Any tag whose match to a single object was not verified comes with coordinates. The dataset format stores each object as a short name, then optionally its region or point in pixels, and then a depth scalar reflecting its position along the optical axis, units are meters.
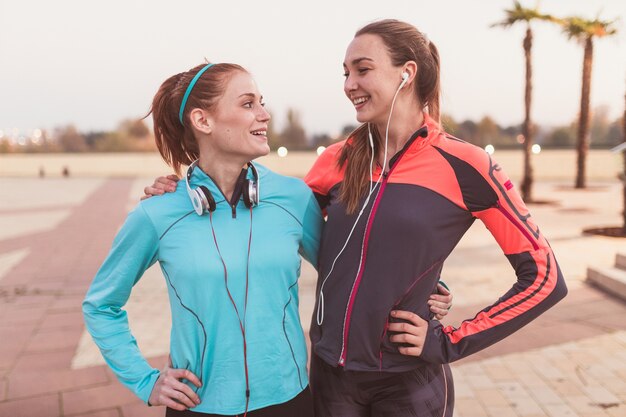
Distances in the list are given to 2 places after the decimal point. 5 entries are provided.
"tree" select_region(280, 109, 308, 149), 94.44
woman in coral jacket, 1.71
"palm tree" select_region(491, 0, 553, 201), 16.92
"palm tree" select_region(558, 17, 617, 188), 16.95
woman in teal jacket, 1.71
